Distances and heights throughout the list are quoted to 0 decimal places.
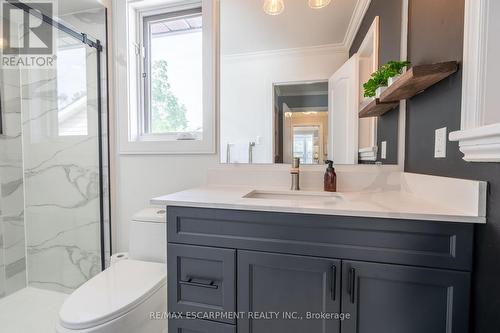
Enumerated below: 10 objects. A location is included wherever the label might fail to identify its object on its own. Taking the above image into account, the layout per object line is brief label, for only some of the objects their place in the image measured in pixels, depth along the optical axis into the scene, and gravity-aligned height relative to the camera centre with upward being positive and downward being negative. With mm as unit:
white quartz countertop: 819 -196
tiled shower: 1841 -113
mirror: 1411 +454
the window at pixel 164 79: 1674 +552
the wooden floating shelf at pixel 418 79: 850 +288
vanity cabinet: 825 -434
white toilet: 999 -643
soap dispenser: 1412 -133
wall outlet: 931 +51
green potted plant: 1093 +362
